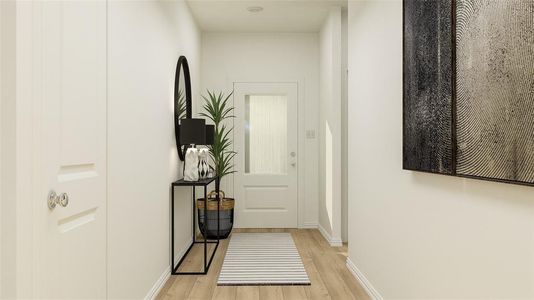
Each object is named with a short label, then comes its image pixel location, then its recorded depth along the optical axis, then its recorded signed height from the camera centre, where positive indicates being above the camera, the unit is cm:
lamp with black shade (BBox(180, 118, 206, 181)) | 337 +19
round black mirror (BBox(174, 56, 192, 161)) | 356 +57
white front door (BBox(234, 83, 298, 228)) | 525 -8
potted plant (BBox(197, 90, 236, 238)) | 435 -60
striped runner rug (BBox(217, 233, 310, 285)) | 315 -102
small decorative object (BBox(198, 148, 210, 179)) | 358 -10
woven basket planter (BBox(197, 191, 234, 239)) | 445 -73
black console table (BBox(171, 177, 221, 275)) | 328 -57
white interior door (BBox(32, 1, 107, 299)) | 137 +4
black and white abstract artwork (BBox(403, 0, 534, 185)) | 121 +25
